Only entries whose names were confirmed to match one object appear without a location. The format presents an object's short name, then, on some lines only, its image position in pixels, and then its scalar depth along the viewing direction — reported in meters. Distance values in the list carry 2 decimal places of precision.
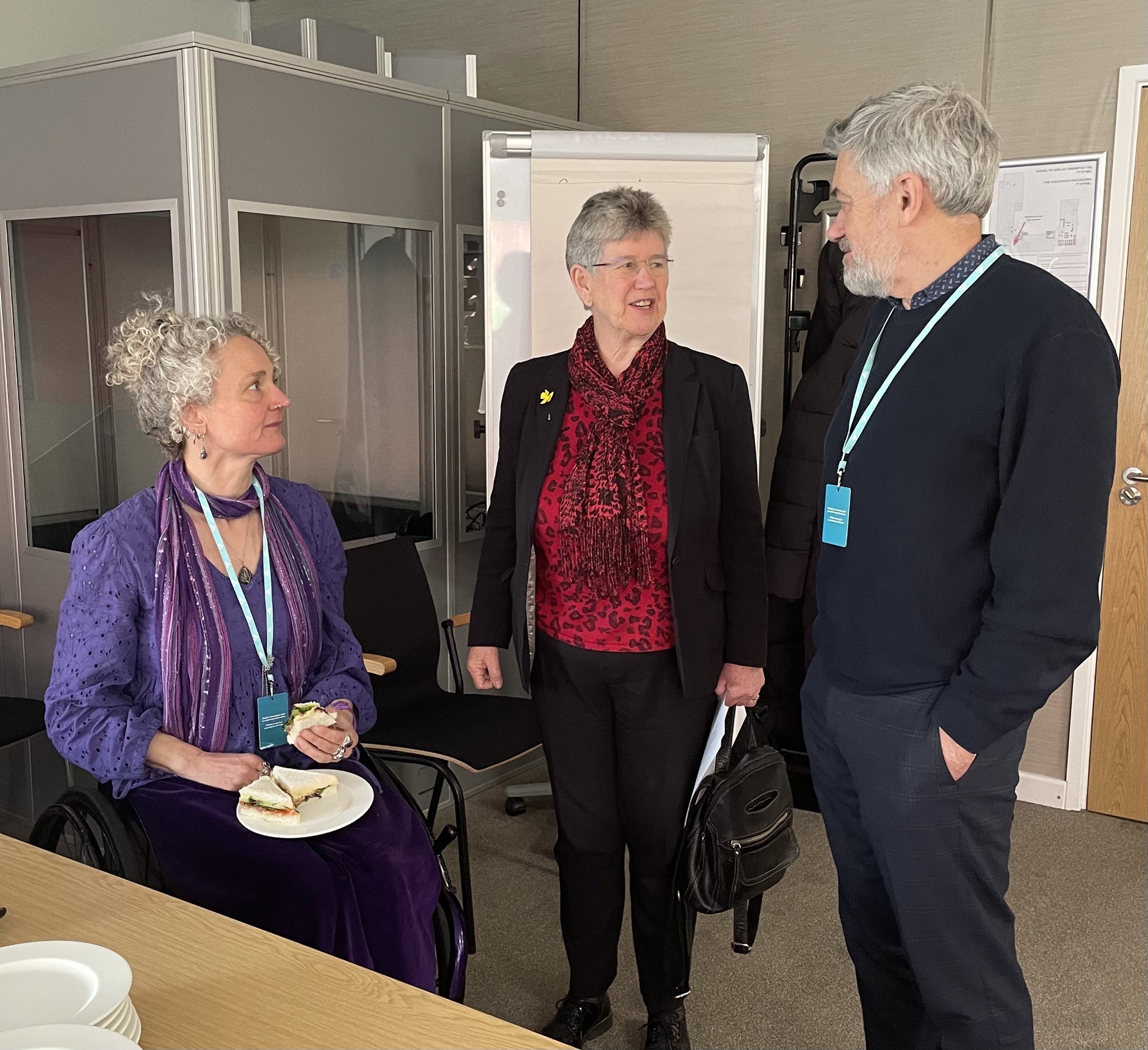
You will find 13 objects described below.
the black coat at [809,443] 3.52
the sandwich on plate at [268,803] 1.77
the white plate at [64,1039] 1.00
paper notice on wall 3.55
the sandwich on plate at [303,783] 1.82
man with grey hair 1.50
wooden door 3.56
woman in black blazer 2.24
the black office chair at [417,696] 2.83
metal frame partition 2.80
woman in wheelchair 1.94
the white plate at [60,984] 1.10
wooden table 1.14
